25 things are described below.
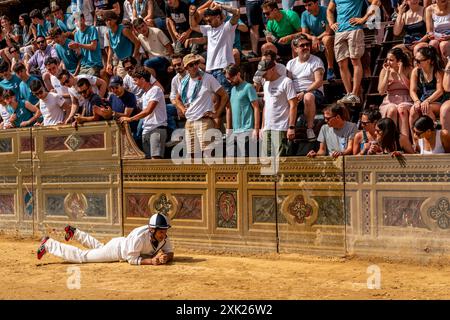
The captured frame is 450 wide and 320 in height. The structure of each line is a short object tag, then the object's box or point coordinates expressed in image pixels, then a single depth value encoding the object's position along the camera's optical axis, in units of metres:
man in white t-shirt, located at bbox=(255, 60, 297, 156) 11.55
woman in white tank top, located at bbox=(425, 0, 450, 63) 11.16
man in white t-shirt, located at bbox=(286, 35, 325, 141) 11.84
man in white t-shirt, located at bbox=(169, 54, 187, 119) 13.32
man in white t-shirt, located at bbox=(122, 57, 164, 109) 13.70
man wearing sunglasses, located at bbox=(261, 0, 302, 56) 13.45
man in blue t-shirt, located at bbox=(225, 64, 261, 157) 11.98
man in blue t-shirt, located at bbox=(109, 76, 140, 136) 13.25
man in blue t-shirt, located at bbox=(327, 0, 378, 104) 12.38
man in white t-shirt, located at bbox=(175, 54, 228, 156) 12.51
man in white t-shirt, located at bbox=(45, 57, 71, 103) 14.77
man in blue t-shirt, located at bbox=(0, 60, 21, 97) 16.17
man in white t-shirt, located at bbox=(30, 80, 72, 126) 14.64
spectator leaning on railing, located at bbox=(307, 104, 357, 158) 10.88
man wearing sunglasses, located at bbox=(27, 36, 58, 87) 16.56
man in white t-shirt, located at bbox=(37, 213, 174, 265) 10.79
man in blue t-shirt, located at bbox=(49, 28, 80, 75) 16.12
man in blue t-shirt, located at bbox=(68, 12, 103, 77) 15.71
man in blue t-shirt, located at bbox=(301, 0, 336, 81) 12.93
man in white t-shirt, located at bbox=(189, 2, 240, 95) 13.45
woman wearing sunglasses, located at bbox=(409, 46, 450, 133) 10.37
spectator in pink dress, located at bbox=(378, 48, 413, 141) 10.99
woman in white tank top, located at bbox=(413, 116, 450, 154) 9.84
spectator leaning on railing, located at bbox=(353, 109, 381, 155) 10.48
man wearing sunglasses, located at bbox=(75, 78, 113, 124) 13.52
